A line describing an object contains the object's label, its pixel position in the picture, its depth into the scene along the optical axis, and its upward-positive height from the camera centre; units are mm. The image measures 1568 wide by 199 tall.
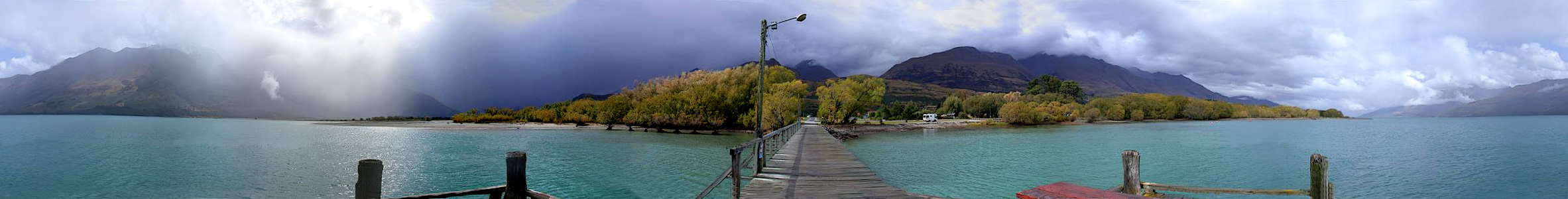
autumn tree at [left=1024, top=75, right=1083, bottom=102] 167375 +8912
